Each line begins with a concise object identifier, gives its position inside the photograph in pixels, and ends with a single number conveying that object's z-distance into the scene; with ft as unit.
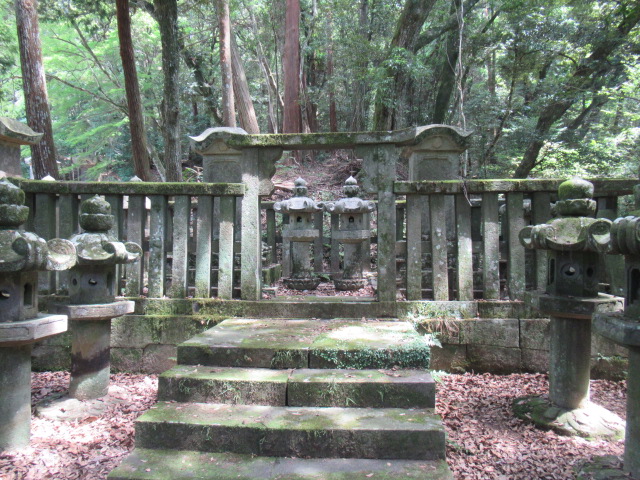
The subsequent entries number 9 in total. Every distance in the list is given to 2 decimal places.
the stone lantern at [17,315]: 10.81
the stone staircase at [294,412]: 9.95
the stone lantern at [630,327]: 8.93
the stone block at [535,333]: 16.25
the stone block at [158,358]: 17.24
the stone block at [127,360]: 17.40
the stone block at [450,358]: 16.60
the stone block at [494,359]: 16.40
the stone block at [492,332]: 16.38
